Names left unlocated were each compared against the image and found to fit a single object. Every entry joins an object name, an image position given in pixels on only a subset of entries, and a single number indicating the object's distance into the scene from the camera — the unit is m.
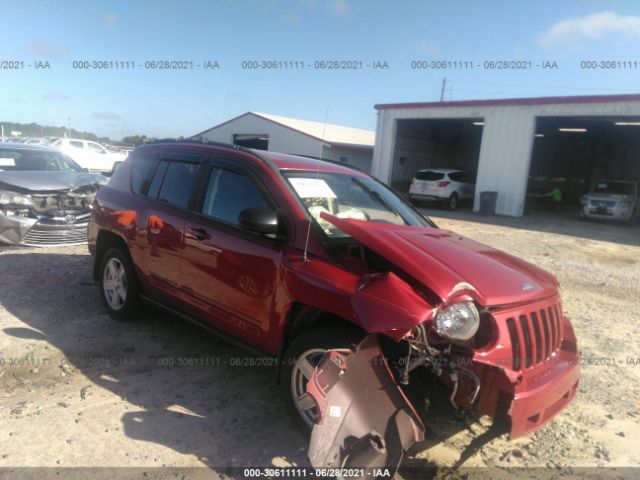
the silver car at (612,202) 17.83
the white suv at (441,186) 19.53
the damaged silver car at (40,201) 7.15
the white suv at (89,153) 25.53
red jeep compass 2.46
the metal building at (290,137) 28.22
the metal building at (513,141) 17.52
